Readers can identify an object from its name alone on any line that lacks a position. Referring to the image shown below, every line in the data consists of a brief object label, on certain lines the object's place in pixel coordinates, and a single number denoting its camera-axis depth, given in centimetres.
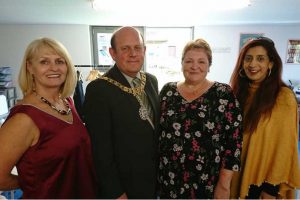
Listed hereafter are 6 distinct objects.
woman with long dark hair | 131
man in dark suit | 117
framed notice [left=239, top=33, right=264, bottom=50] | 492
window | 480
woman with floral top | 128
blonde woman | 105
